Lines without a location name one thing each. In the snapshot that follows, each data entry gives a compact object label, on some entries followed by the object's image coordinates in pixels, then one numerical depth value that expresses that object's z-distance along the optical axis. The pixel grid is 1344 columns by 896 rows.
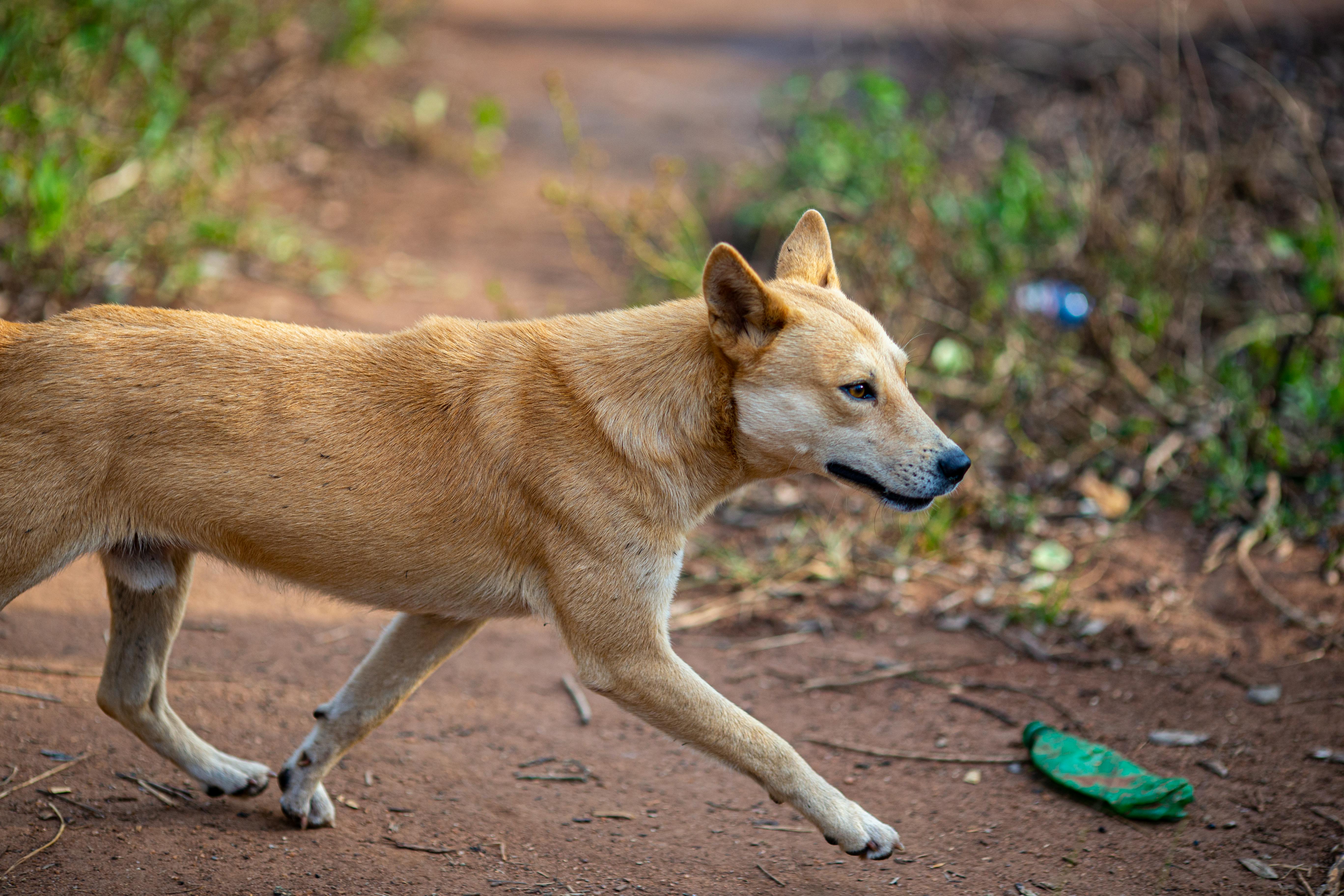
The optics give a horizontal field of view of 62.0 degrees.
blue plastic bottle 6.77
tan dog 3.09
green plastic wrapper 3.84
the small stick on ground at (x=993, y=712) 4.52
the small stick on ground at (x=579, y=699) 4.53
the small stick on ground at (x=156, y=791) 3.74
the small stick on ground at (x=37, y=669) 4.34
